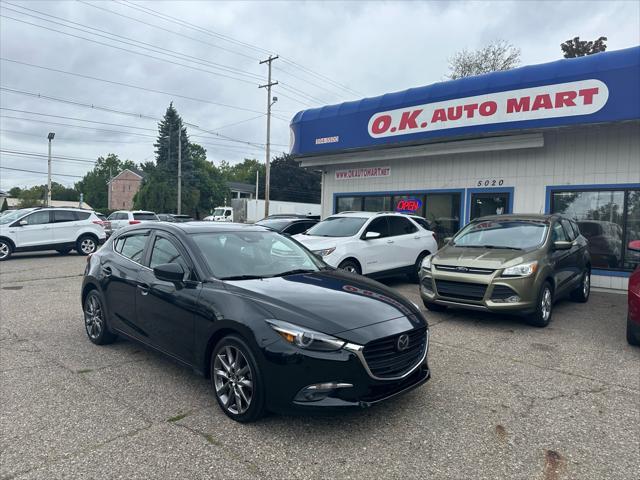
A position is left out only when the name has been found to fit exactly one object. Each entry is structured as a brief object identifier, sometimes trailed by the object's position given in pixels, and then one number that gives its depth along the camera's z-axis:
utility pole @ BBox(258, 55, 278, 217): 33.56
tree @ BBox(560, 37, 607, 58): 31.73
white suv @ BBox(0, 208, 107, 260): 14.99
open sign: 14.19
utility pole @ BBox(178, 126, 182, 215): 45.30
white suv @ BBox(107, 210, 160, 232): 23.24
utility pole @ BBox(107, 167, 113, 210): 95.38
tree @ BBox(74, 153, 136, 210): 106.31
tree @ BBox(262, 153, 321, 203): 63.44
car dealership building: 10.12
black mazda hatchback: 3.21
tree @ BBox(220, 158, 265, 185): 102.21
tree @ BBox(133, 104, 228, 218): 51.34
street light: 39.21
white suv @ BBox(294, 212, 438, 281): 9.05
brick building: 90.88
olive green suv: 6.46
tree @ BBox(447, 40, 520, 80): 35.34
